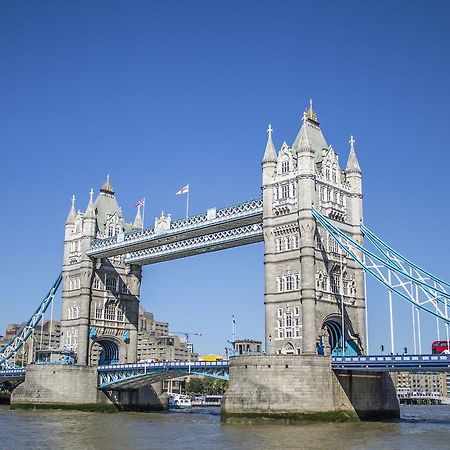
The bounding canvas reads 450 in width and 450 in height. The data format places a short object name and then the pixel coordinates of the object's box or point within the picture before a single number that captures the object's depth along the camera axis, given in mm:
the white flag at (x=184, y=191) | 67719
